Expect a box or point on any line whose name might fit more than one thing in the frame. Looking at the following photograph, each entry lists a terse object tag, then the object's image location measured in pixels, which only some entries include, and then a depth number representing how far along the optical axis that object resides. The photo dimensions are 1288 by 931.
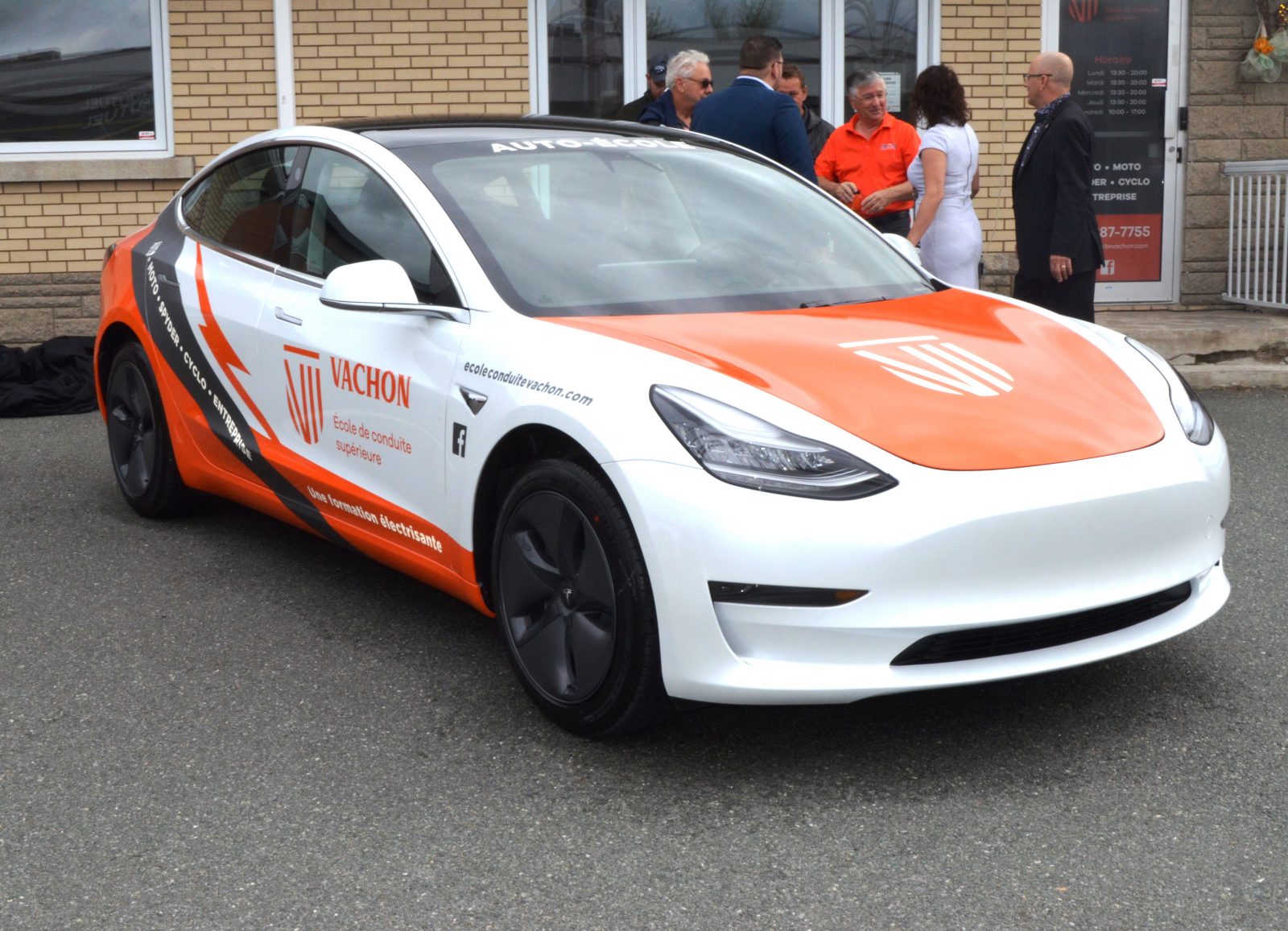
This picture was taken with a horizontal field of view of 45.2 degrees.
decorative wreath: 10.55
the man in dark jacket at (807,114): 9.30
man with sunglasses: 8.20
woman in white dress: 7.38
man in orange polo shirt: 7.64
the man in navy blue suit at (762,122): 7.16
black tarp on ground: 8.61
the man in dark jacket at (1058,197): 7.39
